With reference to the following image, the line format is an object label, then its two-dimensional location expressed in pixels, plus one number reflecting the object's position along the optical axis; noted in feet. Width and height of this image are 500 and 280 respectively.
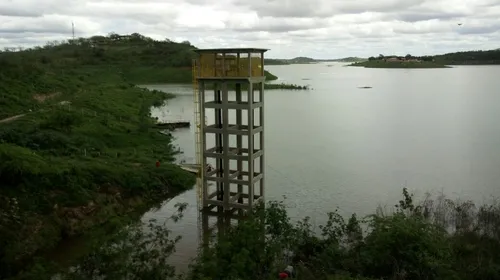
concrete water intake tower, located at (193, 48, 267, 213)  65.57
